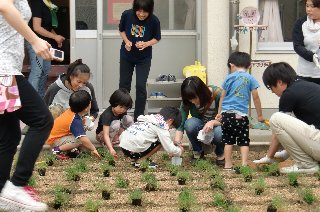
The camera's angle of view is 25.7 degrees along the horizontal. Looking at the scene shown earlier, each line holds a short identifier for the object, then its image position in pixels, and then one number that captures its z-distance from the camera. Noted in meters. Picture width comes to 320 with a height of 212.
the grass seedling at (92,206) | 4.62
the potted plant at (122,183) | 5.58
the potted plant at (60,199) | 4.88
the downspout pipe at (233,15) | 8.88
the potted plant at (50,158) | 6.65
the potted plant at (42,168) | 6.14
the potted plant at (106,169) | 6.12
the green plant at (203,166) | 6.36
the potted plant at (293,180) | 5.70
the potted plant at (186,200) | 4.71
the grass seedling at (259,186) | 5.36
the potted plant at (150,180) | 5.50
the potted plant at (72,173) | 5.92
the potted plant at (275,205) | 4.73
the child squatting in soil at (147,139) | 6.49
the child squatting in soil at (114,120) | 6.98
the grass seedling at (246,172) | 5.88
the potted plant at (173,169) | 6.13
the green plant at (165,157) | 6.98
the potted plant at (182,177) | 5.73
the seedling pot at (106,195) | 5.17
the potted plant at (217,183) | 5.55
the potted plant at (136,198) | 4.99
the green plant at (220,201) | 4.93
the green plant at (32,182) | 5.61
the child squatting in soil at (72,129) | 6.93
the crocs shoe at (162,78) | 9.28
